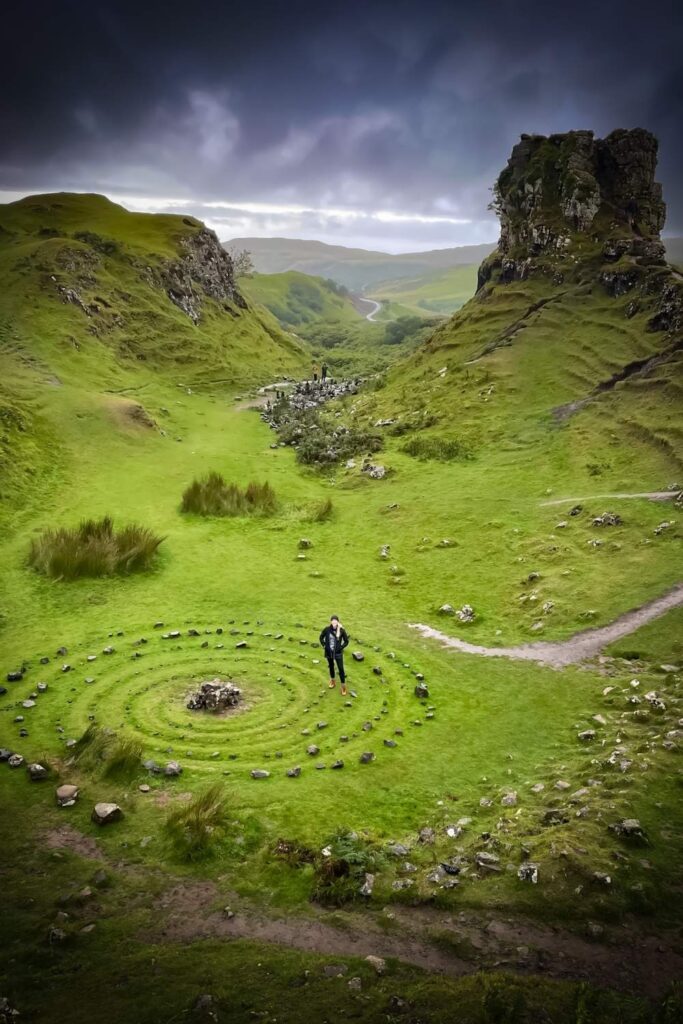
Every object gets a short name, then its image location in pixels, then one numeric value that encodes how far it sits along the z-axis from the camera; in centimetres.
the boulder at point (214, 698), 1767
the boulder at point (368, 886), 1124
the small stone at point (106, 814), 1298
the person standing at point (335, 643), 1892
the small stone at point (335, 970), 944
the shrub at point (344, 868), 1119
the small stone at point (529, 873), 1122
